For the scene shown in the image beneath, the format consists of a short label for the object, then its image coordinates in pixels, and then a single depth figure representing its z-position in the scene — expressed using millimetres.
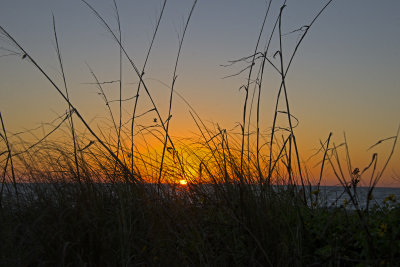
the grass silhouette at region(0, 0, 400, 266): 1590
